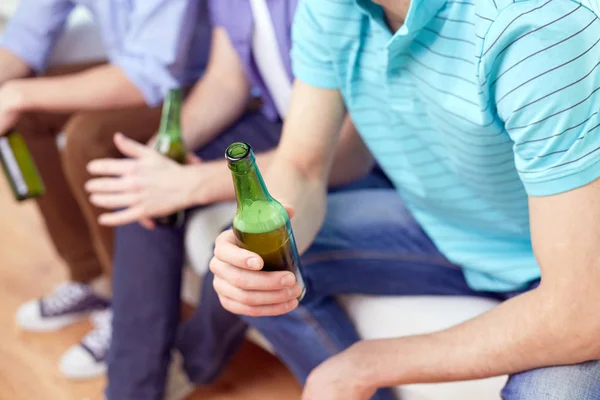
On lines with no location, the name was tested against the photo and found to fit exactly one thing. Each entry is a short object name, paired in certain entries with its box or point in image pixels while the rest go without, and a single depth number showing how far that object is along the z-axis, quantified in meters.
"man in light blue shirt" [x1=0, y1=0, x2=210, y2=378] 1.34
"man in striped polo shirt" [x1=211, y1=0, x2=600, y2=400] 0.65
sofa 0.90
